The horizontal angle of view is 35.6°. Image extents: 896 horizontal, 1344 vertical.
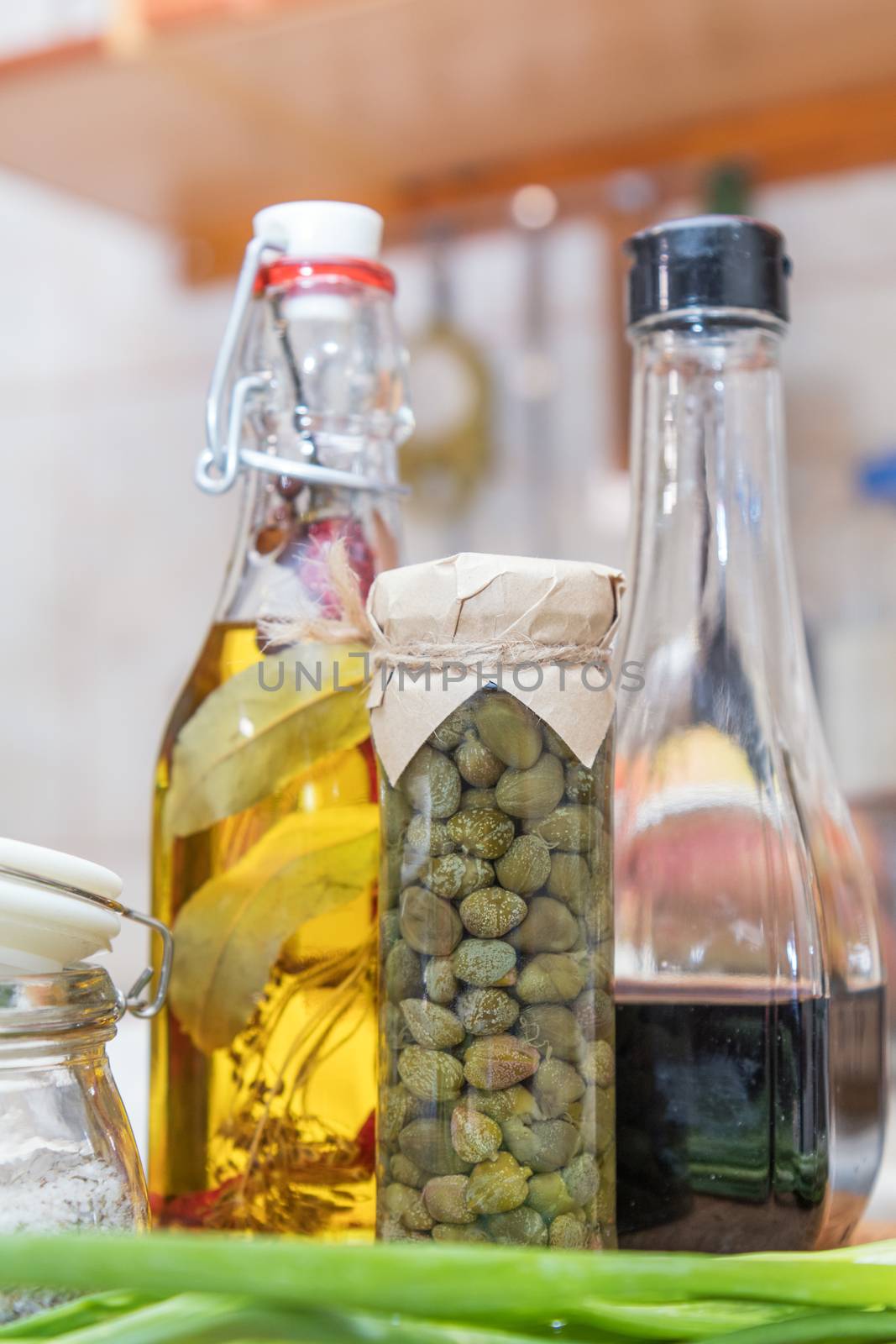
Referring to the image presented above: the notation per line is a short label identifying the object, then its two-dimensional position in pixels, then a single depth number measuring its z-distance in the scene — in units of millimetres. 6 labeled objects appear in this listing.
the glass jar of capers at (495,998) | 290
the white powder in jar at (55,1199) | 265
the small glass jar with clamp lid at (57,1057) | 268
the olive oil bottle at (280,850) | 362
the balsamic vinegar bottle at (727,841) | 330
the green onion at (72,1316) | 239
